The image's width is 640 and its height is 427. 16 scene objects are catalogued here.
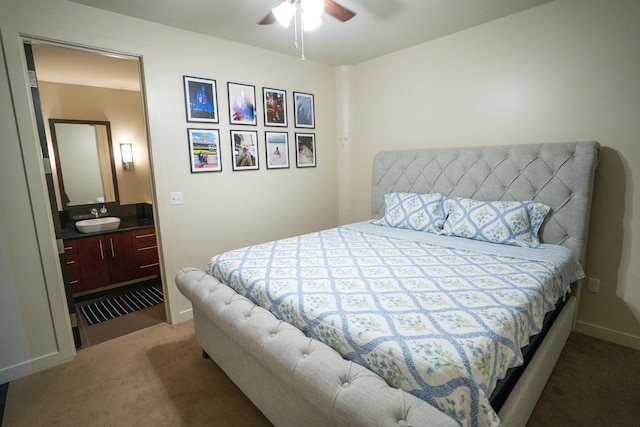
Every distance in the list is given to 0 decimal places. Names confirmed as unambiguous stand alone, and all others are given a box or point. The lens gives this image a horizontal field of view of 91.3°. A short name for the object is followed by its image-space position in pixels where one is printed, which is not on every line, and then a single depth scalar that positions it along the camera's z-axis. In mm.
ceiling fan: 1828
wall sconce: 4031
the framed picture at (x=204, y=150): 2846
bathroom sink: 3408
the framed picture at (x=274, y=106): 3305
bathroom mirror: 3609
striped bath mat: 3121
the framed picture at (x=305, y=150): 3668
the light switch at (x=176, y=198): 2768
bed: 1124
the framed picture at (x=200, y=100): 2775
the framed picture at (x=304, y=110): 3576
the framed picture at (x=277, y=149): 3393
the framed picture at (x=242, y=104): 3047
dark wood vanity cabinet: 3346
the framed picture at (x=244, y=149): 3115
